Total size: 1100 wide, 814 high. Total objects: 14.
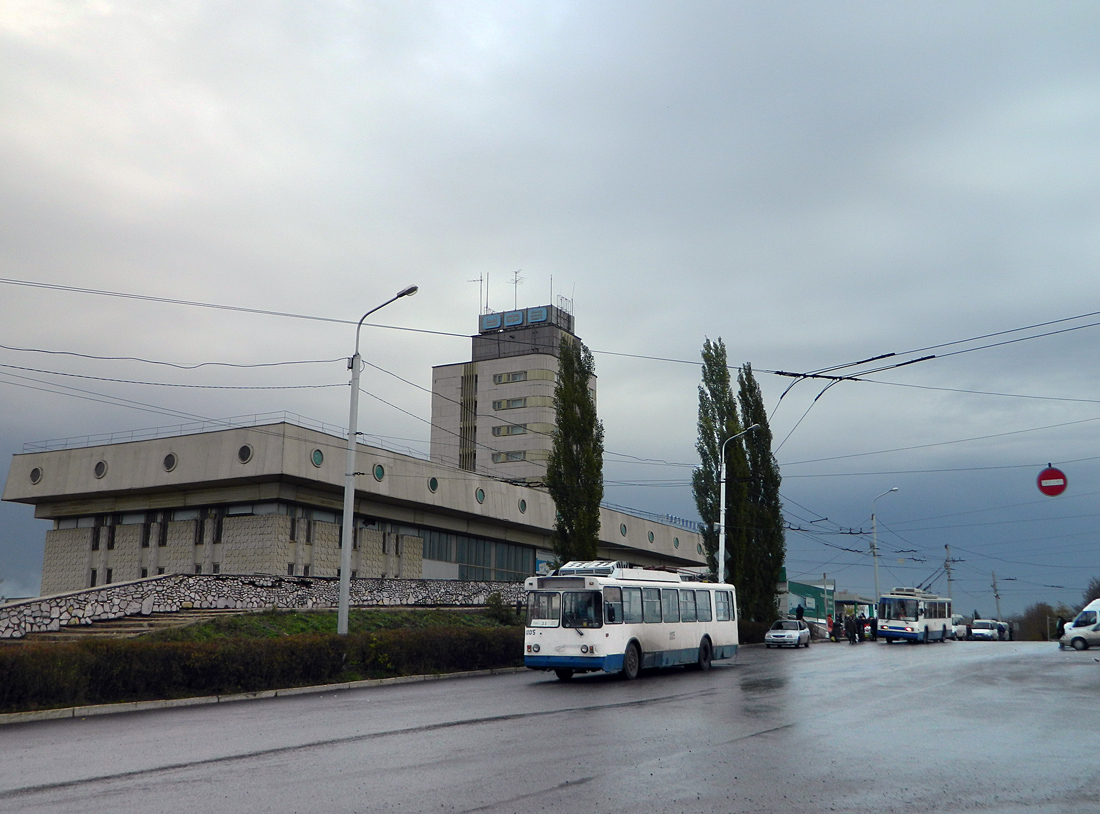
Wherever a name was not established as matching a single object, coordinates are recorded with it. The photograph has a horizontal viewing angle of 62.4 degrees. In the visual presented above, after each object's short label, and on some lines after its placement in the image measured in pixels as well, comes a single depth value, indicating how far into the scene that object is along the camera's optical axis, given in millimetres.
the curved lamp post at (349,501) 22219
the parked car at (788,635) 44062
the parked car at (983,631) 67188
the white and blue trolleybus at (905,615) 49094
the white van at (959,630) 63206
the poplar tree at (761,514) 49844
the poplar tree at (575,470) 38656
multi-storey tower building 88625
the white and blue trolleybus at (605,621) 21656
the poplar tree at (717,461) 48938
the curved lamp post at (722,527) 39531
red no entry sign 23000
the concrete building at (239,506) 39750
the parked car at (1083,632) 42125
